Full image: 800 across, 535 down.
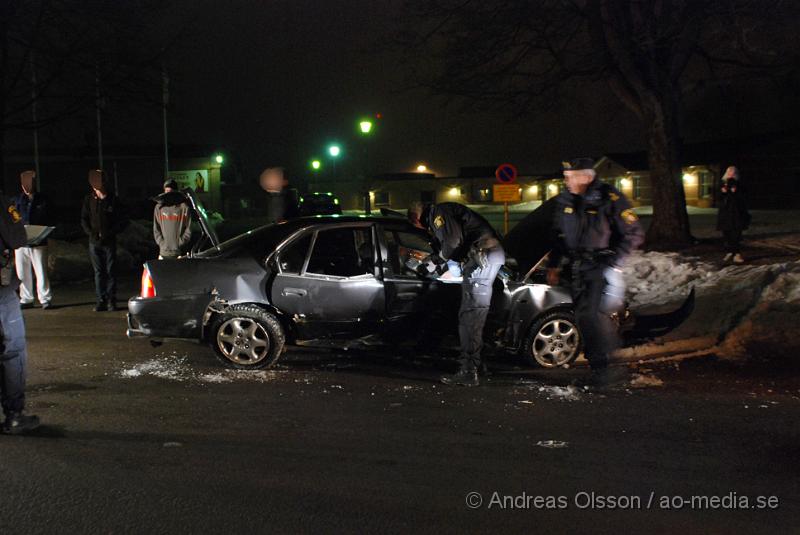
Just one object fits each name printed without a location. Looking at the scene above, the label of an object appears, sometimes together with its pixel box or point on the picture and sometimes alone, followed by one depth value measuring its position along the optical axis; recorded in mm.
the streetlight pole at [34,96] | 19750
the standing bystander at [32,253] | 10797
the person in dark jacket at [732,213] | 13031
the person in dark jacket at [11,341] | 5020
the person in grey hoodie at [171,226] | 9344
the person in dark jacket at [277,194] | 9656
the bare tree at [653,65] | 14914
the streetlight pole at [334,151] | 26531
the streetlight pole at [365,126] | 22578
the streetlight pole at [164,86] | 19688
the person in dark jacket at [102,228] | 10477
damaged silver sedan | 6996
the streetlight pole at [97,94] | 19297
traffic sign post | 16141
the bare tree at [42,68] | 18703
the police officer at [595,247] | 5984
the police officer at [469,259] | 6508
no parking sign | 16156
